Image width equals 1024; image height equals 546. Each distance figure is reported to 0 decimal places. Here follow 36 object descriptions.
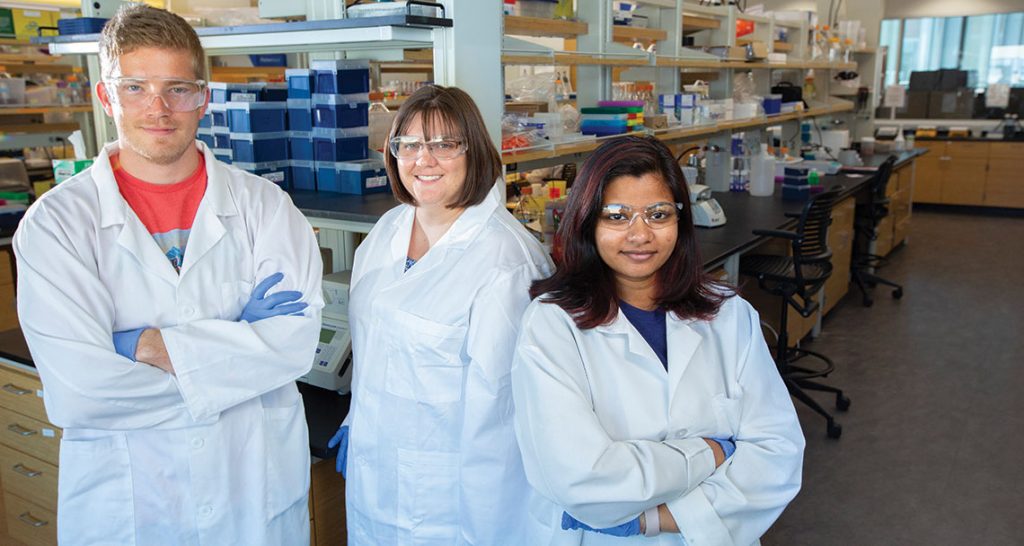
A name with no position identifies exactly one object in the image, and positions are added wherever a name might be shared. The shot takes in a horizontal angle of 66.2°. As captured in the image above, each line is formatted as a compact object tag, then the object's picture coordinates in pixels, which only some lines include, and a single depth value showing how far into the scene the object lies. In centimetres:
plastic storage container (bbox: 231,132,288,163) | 252
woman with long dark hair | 135
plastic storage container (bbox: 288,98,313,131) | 256
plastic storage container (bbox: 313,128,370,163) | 250
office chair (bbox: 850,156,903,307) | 566
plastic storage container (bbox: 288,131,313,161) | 259
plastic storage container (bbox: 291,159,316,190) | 261
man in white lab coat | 141
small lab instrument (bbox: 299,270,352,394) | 212
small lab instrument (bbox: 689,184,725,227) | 380
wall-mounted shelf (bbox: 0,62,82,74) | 615
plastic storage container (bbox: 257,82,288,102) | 258
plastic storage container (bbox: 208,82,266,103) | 257
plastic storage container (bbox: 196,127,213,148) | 273
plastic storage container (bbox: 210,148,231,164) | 261
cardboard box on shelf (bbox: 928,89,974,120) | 1007
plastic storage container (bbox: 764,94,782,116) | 534
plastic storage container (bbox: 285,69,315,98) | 254
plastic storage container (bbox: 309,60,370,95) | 245
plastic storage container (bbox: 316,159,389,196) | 251
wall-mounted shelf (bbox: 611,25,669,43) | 371
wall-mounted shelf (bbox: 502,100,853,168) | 268
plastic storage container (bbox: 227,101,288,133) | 251
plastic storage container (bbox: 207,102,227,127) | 262
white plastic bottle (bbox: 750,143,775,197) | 484
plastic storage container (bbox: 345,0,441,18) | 197
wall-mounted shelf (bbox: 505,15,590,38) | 278
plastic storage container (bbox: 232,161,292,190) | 254
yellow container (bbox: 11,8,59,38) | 606
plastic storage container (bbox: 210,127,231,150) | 262
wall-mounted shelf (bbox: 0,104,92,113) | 529
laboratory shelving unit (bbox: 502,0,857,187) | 287
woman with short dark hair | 158
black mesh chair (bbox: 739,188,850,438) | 366
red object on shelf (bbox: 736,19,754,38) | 520
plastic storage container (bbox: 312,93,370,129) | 248
